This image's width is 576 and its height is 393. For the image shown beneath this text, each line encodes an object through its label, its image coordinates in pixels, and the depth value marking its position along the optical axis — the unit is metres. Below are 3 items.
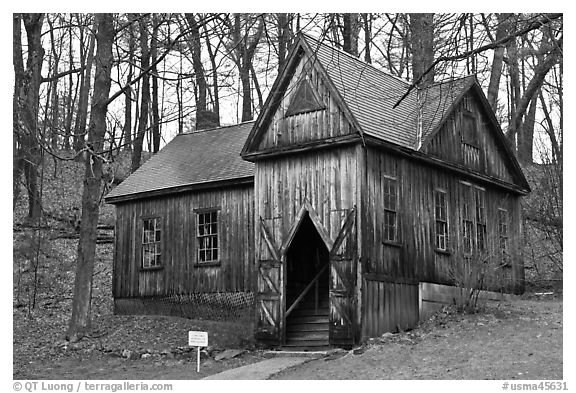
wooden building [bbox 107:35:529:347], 19.62
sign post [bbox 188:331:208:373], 17.71
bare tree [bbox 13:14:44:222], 31.69
